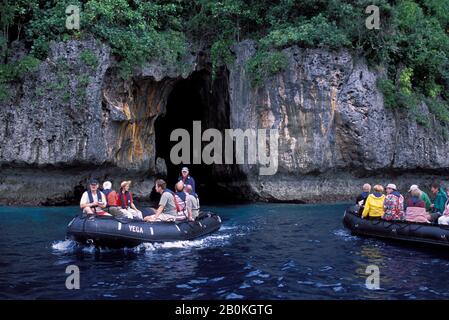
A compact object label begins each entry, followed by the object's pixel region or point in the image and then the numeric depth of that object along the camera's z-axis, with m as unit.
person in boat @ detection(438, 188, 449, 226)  11.77
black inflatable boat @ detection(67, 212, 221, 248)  10.71
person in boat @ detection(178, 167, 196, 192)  14.27
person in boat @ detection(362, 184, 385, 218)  13.00
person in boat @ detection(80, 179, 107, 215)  11.48
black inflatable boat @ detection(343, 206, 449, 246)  11.30
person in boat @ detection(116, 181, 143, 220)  12.05
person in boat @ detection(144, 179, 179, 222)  12.07
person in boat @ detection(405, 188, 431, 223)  12.19
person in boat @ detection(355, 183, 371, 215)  14.39
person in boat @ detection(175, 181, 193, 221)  12.42
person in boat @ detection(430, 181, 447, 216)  13.09
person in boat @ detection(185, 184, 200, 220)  13.03
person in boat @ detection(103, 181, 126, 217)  11.84
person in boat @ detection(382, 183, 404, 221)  12.68
